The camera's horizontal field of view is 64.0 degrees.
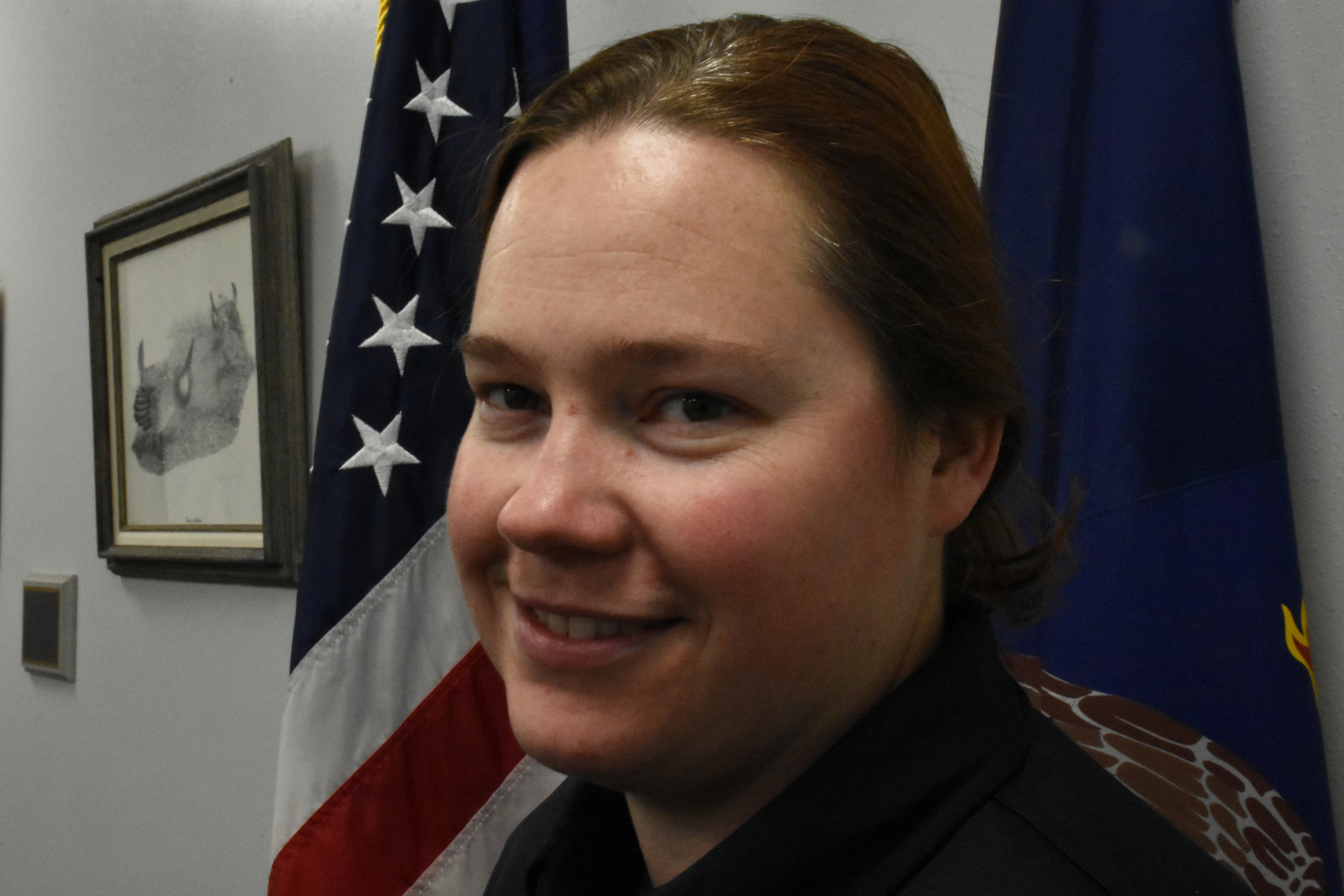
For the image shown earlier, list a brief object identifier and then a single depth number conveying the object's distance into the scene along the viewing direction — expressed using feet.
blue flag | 3.16
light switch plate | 7.90
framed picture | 6.01
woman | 2.11
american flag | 4.40
